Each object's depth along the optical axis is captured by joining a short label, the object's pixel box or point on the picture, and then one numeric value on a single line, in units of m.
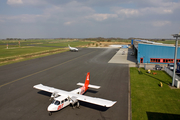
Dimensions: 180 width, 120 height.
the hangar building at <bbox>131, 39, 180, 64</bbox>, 41.94
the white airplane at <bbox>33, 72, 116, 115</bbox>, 15.55
